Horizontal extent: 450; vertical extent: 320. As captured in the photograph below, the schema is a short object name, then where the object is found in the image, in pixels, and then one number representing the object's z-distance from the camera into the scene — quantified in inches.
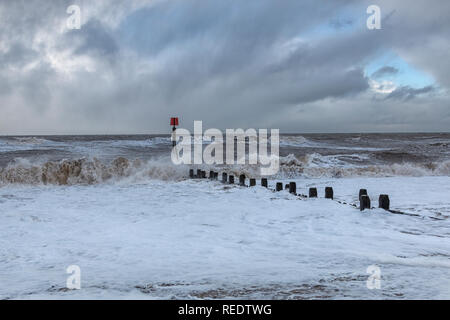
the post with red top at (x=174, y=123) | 716.0
